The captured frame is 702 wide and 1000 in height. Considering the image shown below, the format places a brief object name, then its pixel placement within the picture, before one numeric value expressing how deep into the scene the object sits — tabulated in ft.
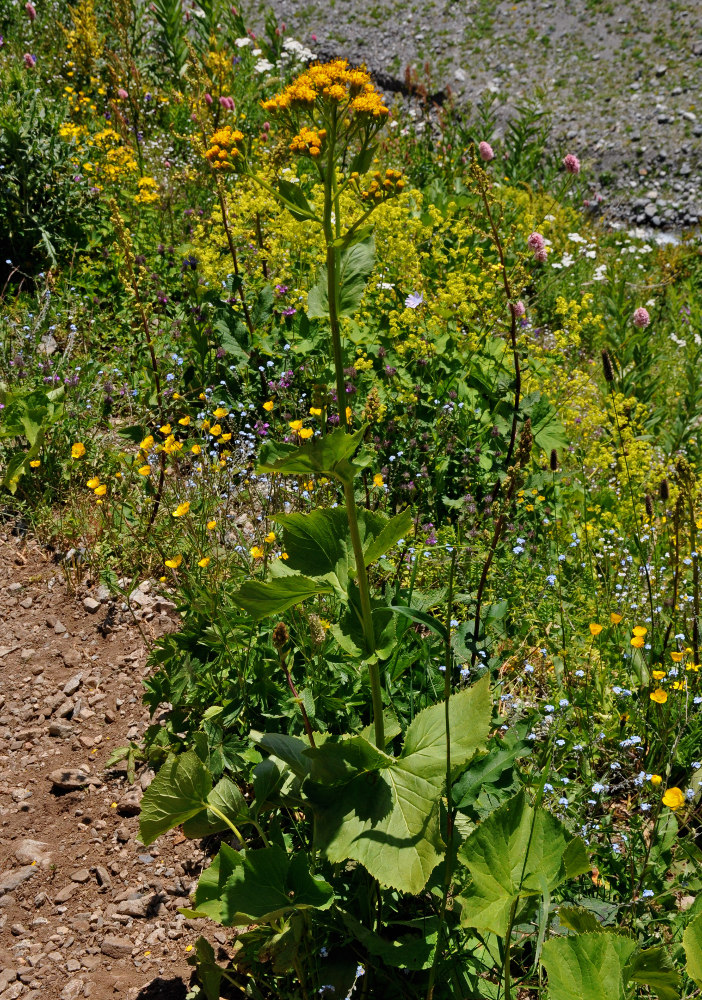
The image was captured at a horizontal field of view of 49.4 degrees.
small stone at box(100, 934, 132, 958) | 6.66
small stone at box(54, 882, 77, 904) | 7.10
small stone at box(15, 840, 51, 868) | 7.42
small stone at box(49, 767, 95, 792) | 8.04
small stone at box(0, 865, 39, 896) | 7.19
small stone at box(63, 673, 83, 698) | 9.05
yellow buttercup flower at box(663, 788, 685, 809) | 5.77
